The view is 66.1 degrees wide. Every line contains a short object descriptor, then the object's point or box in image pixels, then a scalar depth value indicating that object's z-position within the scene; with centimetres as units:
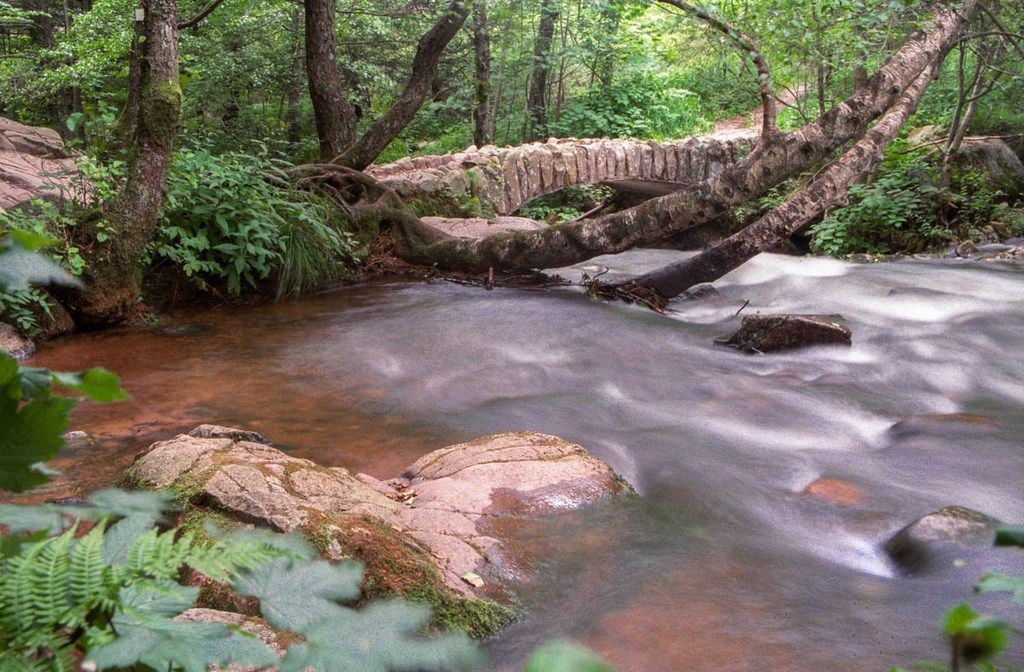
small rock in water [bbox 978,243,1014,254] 999
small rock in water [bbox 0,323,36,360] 526
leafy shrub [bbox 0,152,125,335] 542
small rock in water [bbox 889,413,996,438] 450
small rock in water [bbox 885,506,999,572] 285
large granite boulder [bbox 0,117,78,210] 620
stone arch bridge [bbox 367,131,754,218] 1053
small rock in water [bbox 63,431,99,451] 367
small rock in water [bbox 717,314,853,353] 621
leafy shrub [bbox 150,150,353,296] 677
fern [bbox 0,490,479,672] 71
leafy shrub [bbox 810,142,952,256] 1059
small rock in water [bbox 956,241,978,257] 998
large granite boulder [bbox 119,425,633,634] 234
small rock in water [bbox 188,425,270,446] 330
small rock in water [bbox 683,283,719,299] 846
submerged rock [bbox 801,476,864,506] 354
